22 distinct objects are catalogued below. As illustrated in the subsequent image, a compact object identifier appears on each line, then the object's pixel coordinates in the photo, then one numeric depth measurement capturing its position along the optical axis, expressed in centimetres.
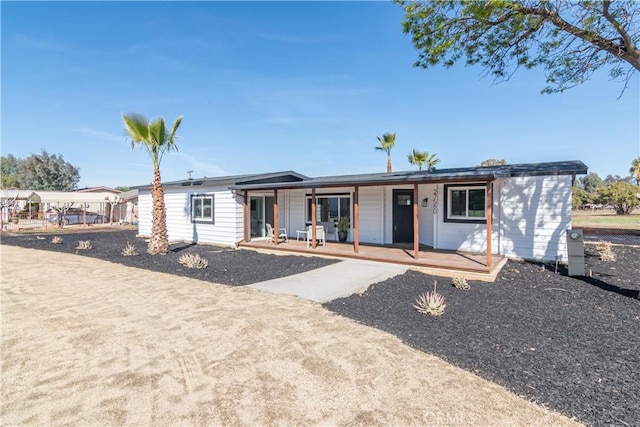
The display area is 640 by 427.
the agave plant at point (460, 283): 653
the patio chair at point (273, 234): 1270
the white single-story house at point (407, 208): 870
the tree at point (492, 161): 3180
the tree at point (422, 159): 2390
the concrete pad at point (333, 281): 624
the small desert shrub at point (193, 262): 877
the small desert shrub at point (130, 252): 1092
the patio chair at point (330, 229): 1276
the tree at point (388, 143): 2325
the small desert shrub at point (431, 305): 501
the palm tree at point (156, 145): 1048
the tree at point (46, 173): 4653
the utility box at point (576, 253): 737
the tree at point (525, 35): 637
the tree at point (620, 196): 2680
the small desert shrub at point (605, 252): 921
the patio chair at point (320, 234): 1159
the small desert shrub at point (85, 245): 1251
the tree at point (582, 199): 3354
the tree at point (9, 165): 6332
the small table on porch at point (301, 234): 1321
